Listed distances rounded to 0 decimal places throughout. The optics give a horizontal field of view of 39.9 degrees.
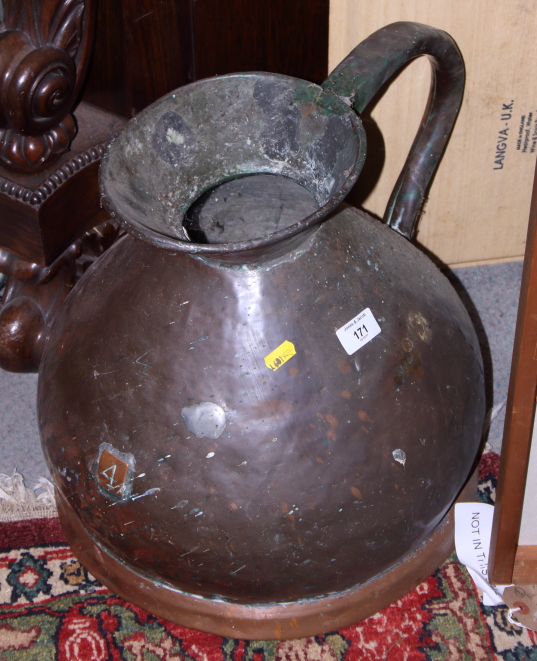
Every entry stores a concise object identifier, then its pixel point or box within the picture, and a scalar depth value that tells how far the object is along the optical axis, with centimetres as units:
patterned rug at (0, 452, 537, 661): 112
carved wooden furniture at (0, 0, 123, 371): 120
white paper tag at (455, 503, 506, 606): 119
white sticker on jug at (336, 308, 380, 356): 86
